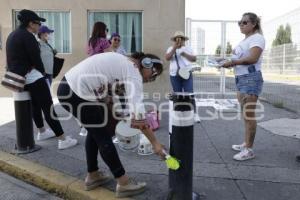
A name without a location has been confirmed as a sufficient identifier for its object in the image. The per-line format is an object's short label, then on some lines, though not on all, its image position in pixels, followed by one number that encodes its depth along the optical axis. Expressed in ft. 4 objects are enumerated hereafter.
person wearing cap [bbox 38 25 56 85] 19.45
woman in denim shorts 14.55
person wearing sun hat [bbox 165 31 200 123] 21.85
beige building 33.45
